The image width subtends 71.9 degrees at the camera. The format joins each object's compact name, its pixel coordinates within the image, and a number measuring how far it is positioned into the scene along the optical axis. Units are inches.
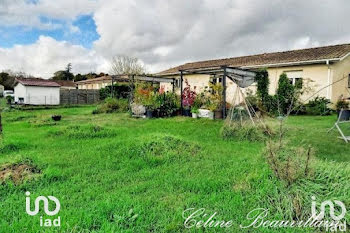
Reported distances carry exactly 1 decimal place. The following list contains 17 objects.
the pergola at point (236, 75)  385.7
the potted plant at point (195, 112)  472.4
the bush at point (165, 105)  505.2
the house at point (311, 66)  535.2
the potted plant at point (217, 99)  456.4
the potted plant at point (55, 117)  466.0
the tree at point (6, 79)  1705.7
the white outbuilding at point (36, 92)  929.7
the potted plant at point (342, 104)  522.0
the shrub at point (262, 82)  611.5
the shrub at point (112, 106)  634.2
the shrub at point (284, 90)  550.6
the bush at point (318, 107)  514.0
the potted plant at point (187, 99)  495.3
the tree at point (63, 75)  2106.4
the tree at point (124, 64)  1373.0
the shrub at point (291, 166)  115.6
